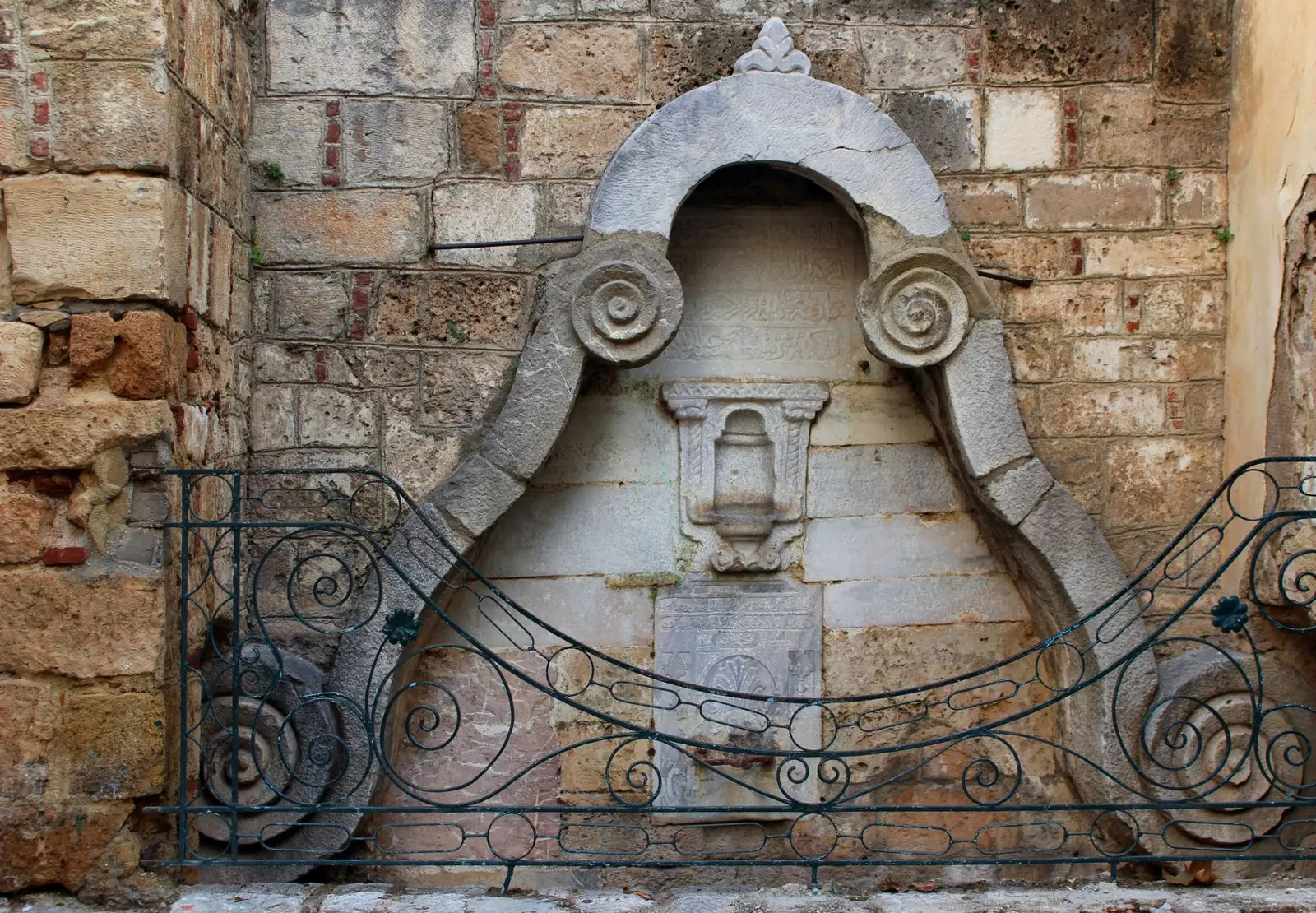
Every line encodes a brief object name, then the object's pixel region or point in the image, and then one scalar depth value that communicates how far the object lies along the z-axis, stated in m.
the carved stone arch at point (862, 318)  3.79
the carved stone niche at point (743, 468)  4.10
